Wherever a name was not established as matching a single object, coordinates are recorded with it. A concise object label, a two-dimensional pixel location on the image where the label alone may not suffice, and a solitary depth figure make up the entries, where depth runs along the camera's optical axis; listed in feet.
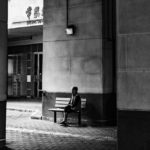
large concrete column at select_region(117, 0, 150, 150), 18.95
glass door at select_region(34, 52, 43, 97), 82.07
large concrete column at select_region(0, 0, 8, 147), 25.39
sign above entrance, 67.21
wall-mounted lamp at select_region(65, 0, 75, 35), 41.47
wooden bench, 40.59
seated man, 38.60
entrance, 82.58
